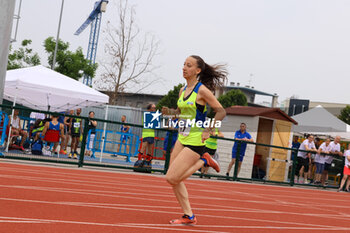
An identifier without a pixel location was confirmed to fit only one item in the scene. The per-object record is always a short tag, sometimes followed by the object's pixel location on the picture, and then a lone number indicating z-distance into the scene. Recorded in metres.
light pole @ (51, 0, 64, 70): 42.86
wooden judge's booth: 18.12
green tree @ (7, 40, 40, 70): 45.34
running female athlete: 6.03
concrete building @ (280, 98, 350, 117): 96.03
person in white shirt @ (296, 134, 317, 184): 19.06
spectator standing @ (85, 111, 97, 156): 14.93
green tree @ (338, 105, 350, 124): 63.50
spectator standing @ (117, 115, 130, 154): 15.38
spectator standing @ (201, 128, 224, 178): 14.66
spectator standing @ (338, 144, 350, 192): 18.91
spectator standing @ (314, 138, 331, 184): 19.44
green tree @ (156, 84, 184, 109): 54.47
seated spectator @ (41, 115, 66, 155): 14.02
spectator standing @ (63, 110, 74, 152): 14.48
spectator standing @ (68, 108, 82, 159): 14.73
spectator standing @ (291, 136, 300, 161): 23.25
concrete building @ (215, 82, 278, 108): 105.35
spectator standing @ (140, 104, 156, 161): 15.57
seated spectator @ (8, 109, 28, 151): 13.55
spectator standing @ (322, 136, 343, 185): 19.70
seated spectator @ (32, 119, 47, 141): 13.77
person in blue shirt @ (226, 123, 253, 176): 17.40
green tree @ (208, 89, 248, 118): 59.22
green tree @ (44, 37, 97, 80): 46.00
